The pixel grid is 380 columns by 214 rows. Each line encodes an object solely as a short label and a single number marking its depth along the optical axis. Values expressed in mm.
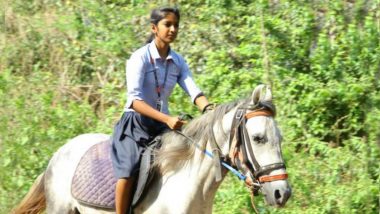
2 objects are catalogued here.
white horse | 7691
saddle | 8559
